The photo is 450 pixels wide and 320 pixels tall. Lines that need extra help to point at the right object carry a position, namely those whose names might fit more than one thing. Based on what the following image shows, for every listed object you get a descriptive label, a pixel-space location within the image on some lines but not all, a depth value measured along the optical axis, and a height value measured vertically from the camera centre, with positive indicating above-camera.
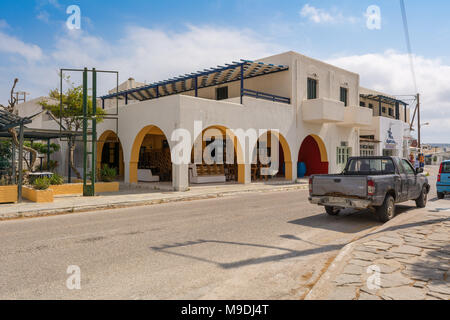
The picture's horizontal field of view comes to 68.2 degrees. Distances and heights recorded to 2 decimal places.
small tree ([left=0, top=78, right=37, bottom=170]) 13.78 +2.38
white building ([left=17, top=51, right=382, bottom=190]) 16.89 +2.48
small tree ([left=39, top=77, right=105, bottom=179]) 18.52 +3.15
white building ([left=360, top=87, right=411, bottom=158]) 30.80 +2.98
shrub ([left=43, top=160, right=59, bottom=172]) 23.41 -0.33
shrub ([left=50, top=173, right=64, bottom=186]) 14.40 -0.85
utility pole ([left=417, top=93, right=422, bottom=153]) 40.15 +5.23
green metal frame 14.06 +1.74
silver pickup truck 8.45 -0.68
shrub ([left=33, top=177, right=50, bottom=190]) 12.73 -0.92
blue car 13.47 -0.76
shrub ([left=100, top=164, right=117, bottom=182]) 16.39 -0.67
